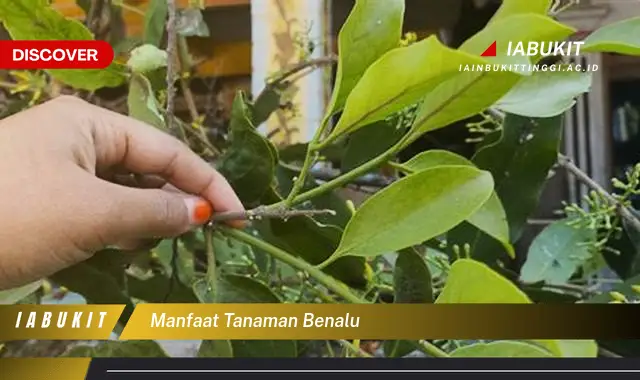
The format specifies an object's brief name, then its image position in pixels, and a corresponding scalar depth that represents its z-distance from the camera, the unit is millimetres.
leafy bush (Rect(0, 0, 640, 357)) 454
